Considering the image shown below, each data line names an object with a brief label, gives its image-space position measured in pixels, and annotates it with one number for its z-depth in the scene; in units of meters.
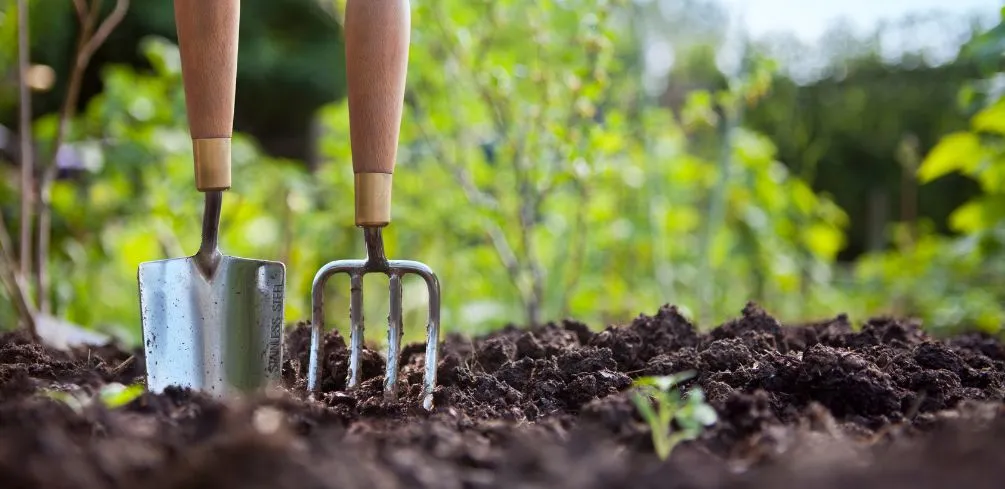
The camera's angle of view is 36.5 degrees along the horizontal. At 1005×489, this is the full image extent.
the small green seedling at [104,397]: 0.70
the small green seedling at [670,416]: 0.68
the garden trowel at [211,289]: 0.85
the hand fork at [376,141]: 0.85
